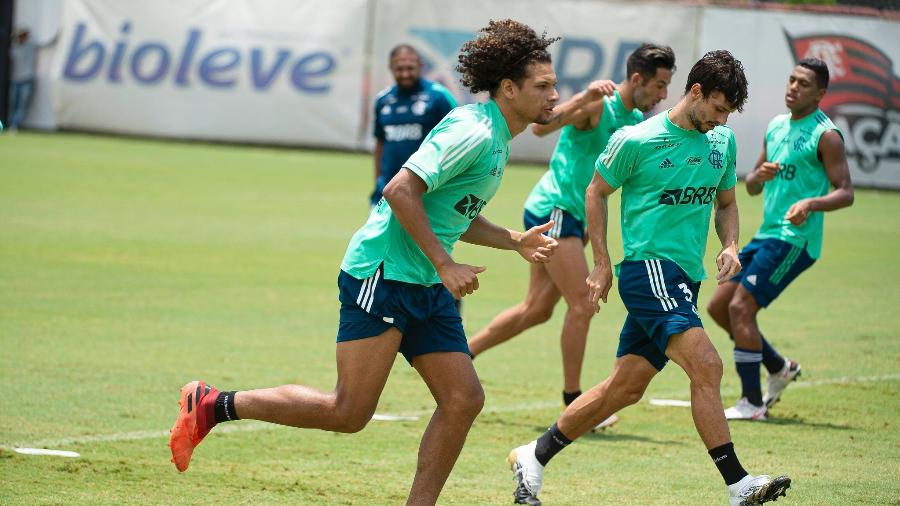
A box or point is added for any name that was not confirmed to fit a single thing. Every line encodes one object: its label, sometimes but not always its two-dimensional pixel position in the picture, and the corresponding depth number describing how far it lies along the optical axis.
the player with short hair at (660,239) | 13.52
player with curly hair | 11.87
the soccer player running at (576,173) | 17.56
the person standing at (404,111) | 23.28
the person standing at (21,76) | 62.16
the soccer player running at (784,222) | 18.69
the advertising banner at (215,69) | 60.62
